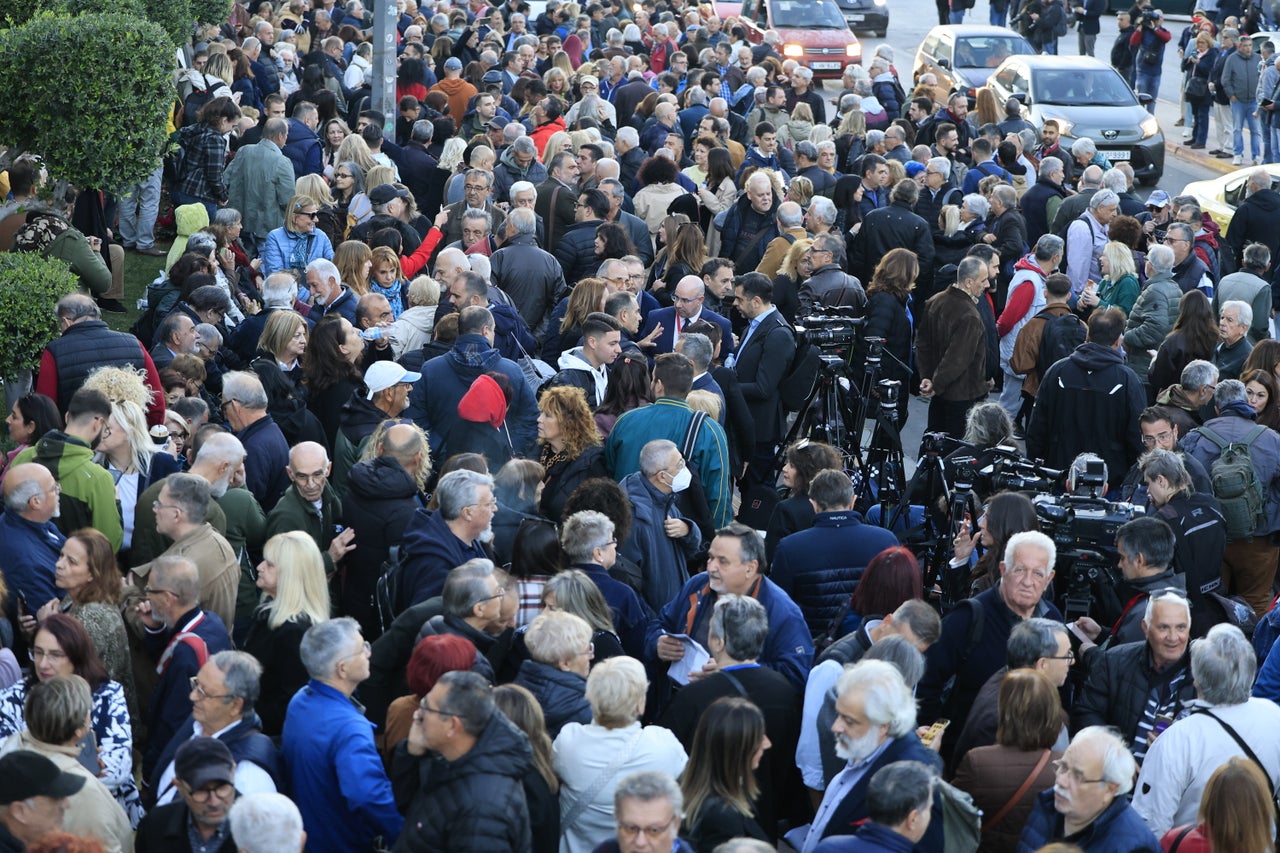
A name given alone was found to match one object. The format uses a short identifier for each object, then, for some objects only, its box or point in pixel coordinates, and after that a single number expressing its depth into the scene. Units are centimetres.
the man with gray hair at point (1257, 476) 1720
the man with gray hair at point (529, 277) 2167
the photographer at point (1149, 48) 5206
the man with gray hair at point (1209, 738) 1106
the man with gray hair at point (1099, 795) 1000
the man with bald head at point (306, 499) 1420
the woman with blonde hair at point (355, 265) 2036
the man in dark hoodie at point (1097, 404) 1902
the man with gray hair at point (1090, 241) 2572
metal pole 3073
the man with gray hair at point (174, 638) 1169
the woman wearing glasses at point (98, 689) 1124
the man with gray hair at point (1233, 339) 2073
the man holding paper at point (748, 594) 1259
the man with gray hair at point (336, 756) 1052
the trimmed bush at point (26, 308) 1866
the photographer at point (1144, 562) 1346
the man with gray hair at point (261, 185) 2575
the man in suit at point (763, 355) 1928
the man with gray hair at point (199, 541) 1284
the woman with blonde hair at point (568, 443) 1569
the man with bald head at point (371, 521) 1416
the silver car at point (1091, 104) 4184
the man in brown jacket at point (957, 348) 2150
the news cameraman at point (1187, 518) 1512
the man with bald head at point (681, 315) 1980
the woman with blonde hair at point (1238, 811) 969
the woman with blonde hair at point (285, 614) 1199
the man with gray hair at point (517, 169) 2703
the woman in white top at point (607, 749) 1048
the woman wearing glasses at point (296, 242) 2203
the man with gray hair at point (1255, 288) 2341
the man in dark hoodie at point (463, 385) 1675
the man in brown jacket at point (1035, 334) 2273
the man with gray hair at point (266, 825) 920
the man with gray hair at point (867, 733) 1048
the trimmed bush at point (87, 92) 2192
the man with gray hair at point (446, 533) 1323
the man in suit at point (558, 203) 2523
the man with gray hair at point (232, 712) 1058
